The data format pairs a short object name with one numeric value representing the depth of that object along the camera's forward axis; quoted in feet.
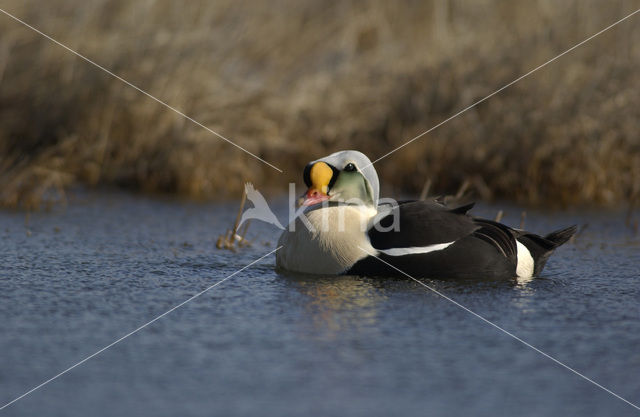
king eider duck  37.78
